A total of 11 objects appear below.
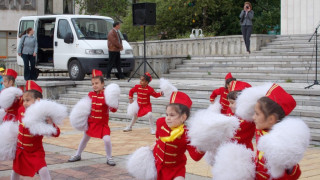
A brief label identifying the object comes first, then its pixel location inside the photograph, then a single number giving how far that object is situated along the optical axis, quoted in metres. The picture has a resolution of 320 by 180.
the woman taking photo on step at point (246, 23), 18.52
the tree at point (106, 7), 32.97
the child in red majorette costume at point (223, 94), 8.56
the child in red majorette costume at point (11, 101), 7.17
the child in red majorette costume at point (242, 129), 5.32
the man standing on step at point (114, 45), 16.92
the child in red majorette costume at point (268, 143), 3.65
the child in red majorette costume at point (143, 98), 11.38
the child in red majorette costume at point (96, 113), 8.03
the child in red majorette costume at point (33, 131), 5.80
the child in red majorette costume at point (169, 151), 4.97
